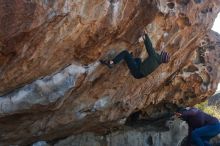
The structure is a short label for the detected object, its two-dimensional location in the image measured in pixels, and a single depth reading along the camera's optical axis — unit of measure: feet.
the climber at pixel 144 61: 33.04
